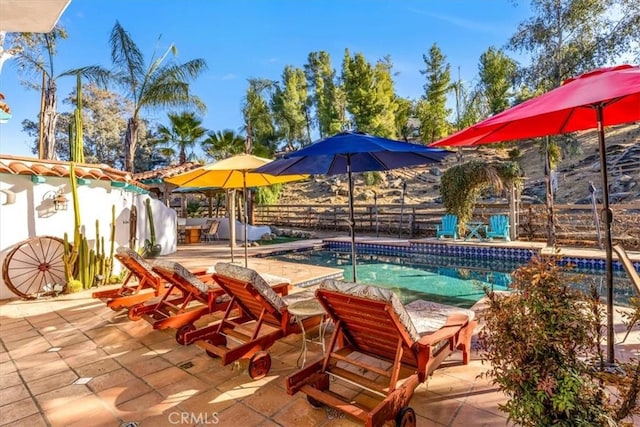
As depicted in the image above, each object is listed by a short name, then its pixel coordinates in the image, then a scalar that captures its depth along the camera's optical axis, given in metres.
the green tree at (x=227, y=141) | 15.83
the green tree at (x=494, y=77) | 26.73
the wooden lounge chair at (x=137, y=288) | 4.49
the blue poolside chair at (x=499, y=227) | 10.93
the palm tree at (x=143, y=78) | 13.19
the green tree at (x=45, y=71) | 9.47
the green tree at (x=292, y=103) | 33.03
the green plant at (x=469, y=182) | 11.05
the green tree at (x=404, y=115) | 32.97
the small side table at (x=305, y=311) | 3.12
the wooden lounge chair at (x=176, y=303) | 3.75
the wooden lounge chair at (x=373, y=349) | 2.16
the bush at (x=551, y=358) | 1.66
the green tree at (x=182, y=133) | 16.88
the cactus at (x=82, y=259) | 6.16
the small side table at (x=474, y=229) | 11.25
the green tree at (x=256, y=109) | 18.60
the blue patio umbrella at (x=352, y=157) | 3.52
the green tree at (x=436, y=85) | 30.12
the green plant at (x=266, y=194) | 16.36
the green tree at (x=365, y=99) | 24.33
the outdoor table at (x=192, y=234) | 14.26
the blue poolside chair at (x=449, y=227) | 11.73
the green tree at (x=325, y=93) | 30.30
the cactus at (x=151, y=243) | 9.70
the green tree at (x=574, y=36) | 9.95
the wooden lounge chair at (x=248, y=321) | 2.96
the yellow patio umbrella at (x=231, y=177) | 5.43
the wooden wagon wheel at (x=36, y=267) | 5.97
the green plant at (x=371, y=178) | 22.12
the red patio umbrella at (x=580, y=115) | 2.13
